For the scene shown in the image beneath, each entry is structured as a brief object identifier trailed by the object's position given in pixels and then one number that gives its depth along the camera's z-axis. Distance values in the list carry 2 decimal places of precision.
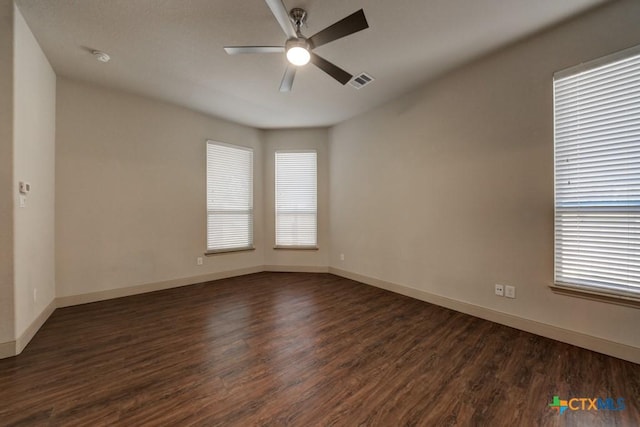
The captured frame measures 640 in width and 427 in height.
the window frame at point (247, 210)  4.50
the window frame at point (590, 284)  2.03
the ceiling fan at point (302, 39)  1.82
